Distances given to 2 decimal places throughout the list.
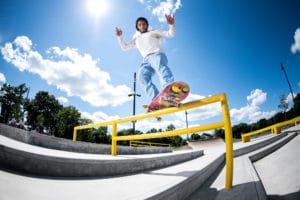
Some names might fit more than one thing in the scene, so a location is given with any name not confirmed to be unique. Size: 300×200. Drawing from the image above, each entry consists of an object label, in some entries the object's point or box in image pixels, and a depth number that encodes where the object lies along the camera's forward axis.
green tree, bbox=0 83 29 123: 34.79
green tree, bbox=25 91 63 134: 41.06
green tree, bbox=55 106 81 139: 40.81
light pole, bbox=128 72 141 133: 18.52
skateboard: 2.78
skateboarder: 3.38
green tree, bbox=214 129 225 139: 76.84
